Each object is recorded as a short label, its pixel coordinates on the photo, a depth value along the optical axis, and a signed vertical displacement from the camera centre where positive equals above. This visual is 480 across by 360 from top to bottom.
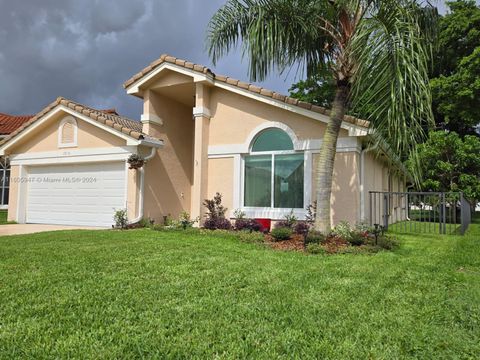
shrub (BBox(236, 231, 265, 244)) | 8.49 -0.97
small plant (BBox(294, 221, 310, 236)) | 9.06 -0.76
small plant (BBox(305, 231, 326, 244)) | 7.64 -0.87
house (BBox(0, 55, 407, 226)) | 10.38 +1.46
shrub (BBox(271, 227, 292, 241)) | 8.32 -0.84
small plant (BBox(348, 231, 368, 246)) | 7.72 -0.88
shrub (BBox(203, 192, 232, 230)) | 10.42 -0.54
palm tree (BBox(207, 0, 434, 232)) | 6.76 +3.48
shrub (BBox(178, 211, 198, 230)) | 10.58 -0.75
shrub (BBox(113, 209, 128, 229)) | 11.16 -0.74
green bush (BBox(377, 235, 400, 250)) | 7.74 -0.97
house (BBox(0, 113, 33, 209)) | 19.03 +3.80
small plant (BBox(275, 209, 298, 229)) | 9.84 -0.66
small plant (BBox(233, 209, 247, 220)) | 10.84 -0.50
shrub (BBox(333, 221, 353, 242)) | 8.18 -0.77
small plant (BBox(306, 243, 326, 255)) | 7.16 -1.03
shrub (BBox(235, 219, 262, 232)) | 9.91 -0.76
